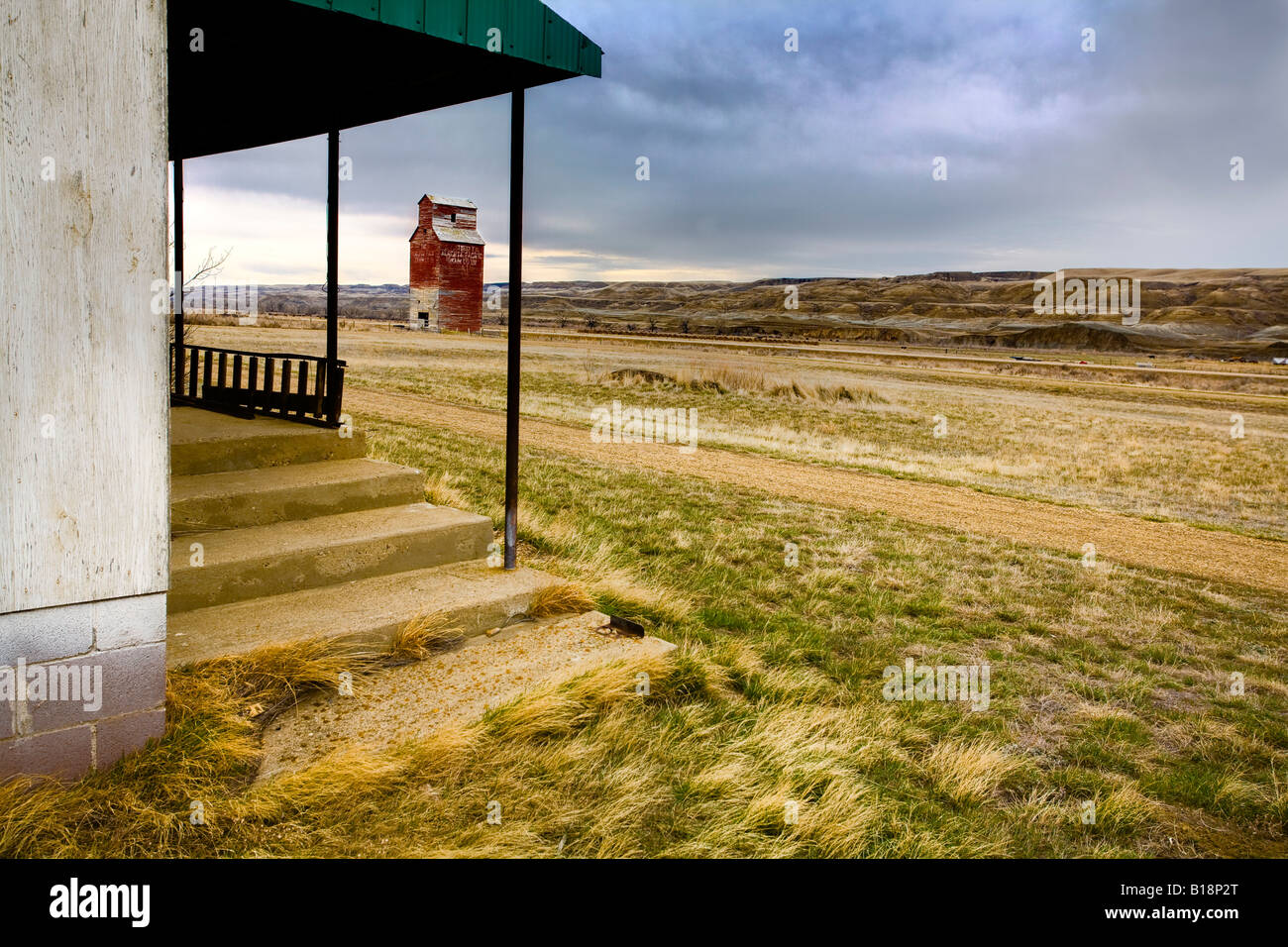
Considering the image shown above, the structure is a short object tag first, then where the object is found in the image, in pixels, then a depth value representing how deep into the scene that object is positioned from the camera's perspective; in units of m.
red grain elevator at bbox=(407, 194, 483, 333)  46.81
